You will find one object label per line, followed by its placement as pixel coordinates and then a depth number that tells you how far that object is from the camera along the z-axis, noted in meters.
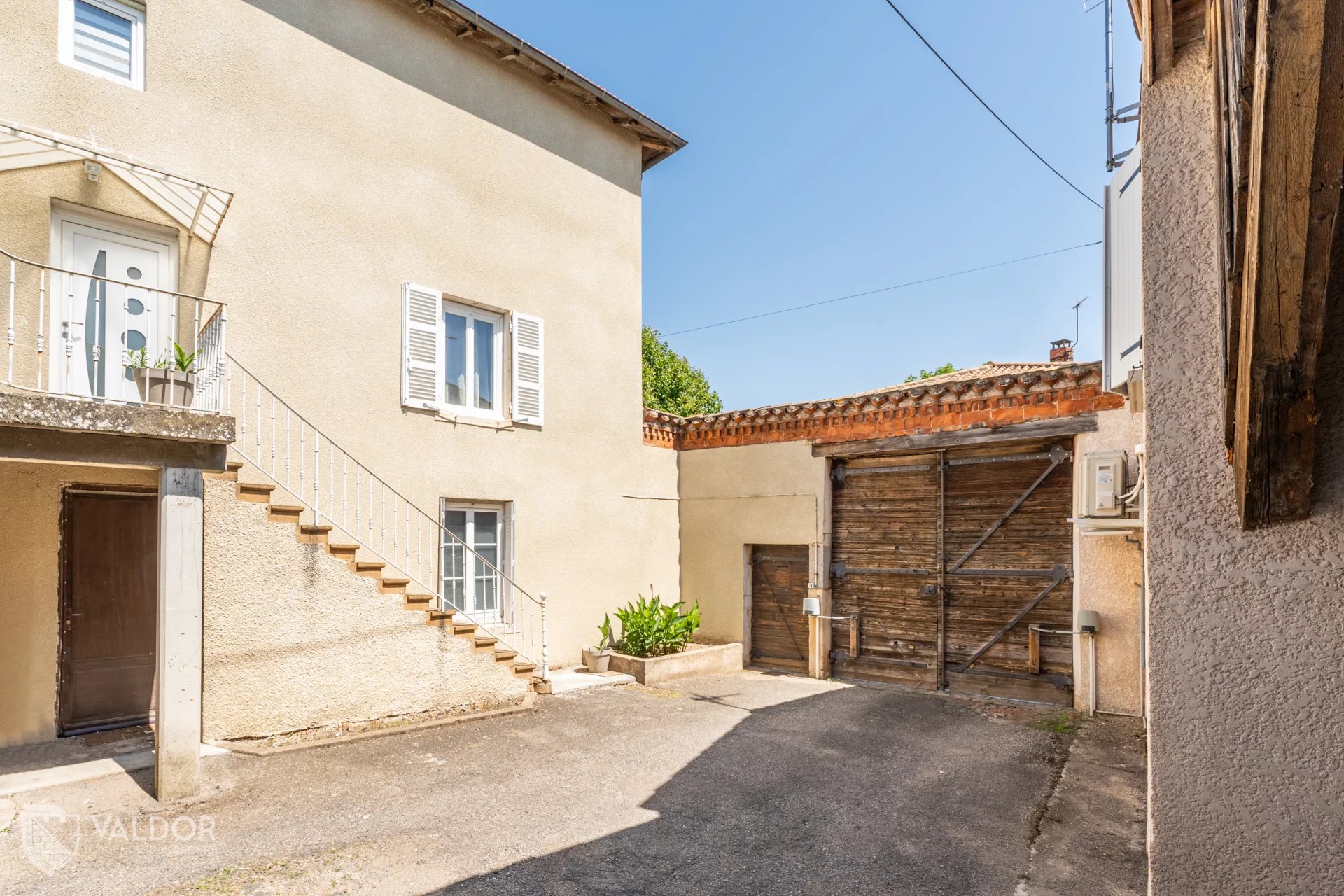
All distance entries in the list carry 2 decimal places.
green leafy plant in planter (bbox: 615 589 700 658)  9.22
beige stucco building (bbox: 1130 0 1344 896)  1.71
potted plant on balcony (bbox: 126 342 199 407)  5.18
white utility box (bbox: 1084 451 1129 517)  6.74
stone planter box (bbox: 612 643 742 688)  8.78
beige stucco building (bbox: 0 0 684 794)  5.78
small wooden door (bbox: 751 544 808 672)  9.79
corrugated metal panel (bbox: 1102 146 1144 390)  5.09
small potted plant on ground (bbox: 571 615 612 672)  9.09
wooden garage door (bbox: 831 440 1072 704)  8.01
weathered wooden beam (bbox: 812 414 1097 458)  7.79
